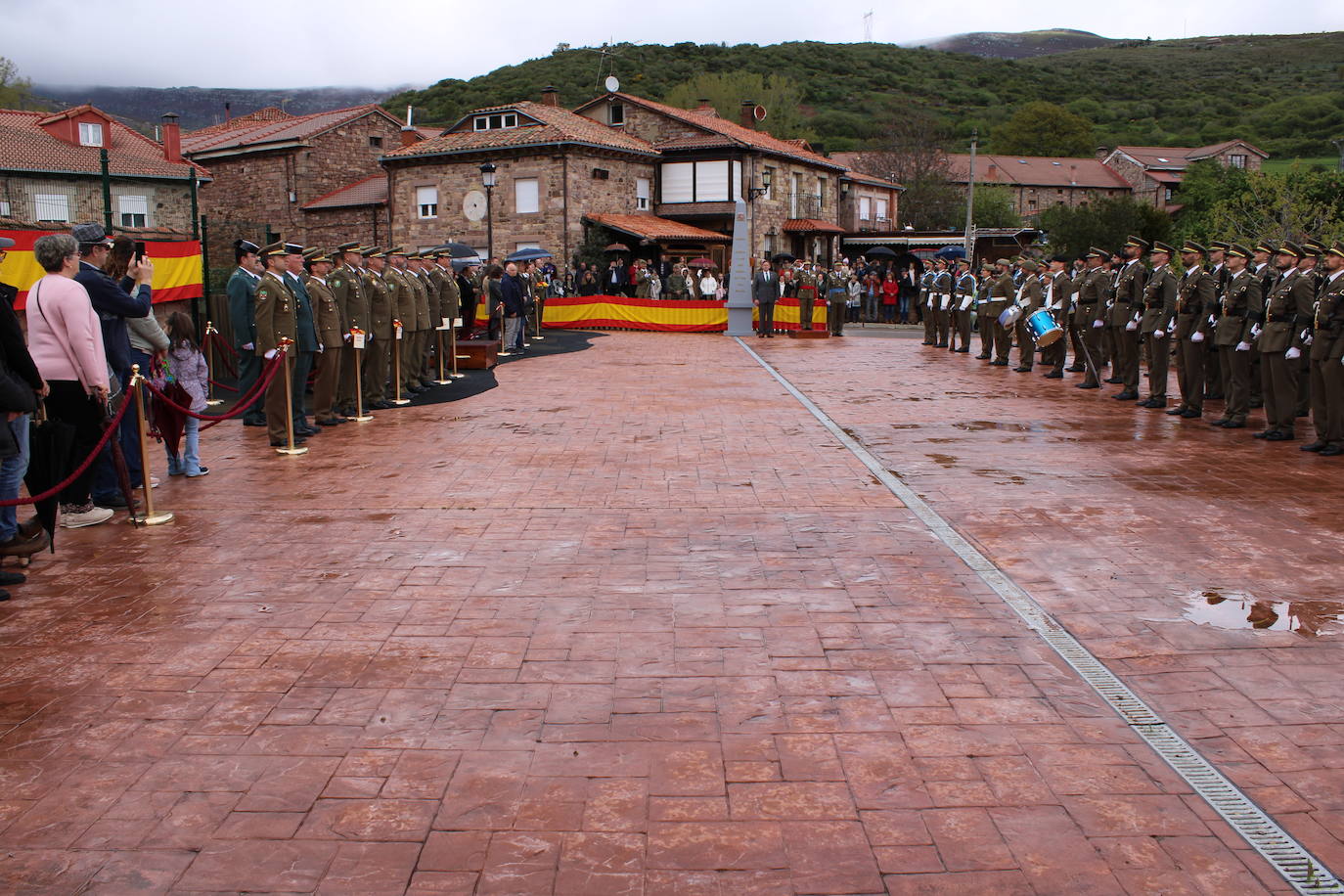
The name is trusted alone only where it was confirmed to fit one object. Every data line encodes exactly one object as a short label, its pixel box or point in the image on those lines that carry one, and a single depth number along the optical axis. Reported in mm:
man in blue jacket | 7570
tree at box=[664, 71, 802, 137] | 77312
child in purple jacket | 9125
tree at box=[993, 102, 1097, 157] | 105250
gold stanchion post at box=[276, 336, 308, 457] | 10133
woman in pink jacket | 6789
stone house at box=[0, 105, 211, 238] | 34250
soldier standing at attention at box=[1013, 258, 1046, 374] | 18453
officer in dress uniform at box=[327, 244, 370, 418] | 12352
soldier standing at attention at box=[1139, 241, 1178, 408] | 13945
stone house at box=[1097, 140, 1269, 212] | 86625
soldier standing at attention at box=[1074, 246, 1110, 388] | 16078
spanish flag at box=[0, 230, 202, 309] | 13141
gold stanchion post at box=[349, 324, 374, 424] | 12023
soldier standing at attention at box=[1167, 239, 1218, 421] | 12617
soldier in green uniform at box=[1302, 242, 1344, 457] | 10164
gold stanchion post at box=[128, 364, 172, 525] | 7498
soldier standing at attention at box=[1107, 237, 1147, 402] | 14695
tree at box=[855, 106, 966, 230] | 72562
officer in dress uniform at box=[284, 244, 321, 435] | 10922
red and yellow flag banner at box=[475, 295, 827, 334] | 28594
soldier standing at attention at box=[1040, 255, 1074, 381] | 17578
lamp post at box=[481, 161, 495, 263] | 27484
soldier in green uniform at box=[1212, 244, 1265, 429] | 11719
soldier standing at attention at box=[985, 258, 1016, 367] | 19531
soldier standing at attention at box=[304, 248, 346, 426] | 11562
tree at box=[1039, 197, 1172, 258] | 52469
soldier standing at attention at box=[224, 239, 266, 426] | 11000
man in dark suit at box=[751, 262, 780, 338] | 26859
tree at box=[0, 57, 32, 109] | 61956
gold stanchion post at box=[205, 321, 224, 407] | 13773
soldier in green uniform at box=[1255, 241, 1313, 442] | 10820
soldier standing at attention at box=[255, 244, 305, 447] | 10508
